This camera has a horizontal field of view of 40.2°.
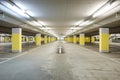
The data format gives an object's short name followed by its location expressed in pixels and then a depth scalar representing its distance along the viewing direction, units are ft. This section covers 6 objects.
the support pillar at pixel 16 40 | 67.21
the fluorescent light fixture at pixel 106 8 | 32.88
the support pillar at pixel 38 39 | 128.67
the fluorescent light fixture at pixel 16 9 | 33.54
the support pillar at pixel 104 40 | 67.34
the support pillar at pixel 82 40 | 134.02
